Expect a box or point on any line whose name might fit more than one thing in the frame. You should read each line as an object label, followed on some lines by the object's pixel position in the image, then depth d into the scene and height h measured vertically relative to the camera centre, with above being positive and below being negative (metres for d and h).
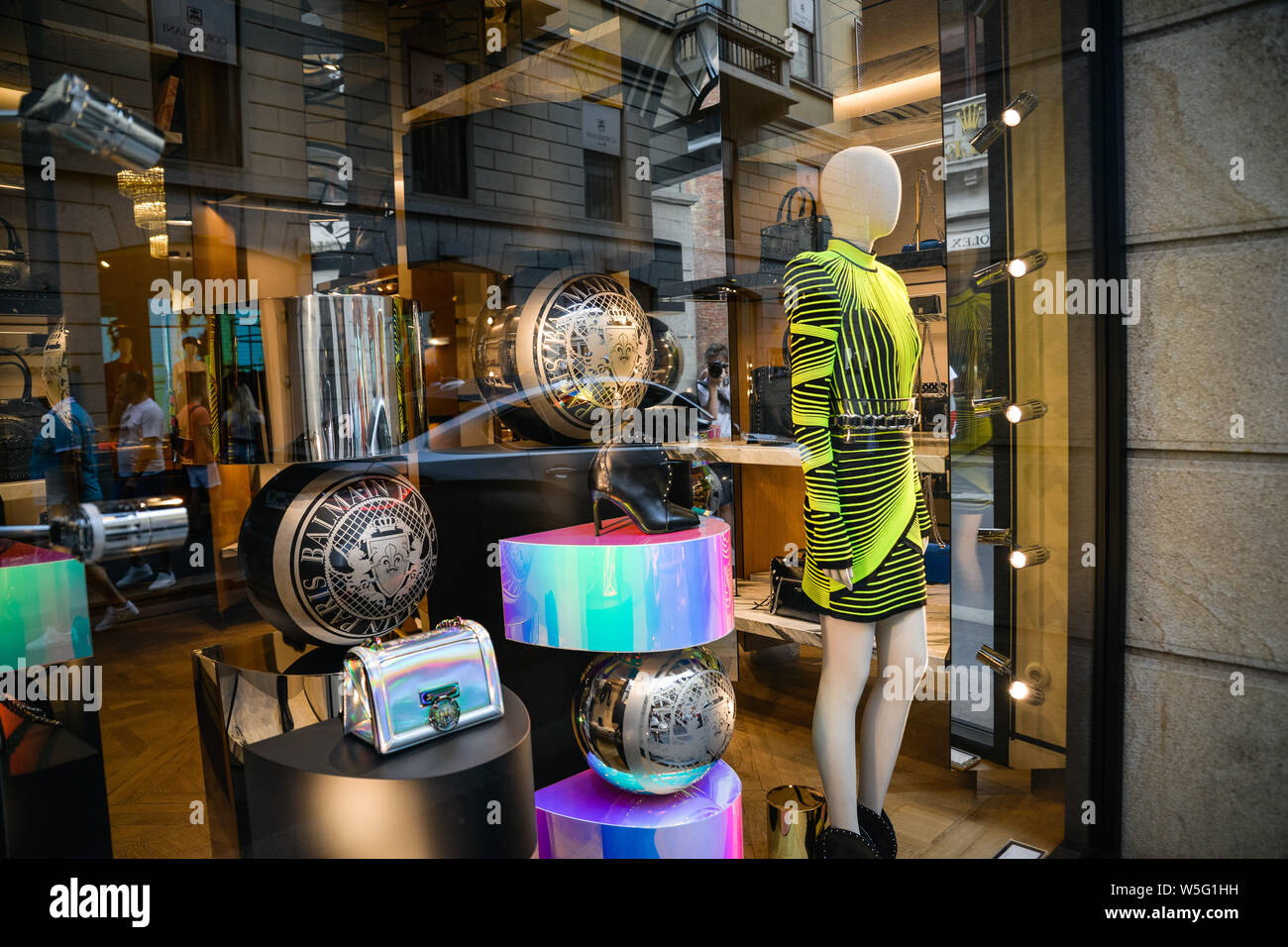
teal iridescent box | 1.14 -0.27
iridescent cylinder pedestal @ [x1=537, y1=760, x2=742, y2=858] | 1.34 -0.76
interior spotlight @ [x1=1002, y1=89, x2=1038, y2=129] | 1.46 +0.61
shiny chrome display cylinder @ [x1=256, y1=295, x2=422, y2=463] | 1.11 +0.09
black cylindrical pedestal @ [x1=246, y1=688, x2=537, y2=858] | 1.01 -0.53
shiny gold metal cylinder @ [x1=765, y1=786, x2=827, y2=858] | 1.41 -0.81
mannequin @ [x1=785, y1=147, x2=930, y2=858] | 1.36 -0.12
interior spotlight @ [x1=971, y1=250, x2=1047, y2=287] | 1.46 +0.29
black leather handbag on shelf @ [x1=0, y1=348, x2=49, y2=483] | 1.24 +0.03
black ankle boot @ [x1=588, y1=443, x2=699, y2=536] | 1.42 -0.12
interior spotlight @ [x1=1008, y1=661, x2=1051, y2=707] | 1.56 -0.60
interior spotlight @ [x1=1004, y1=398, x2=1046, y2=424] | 1.53 +0.00
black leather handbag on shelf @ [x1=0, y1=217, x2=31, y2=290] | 1.26 +0.32
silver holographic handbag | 1.08 -0.40
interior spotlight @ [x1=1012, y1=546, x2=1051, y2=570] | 1.57 -0.32
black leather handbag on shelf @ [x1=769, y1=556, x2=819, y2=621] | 1.73 -0.43
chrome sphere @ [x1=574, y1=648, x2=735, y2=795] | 1.31 -0.54
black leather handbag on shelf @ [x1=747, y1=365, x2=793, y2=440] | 1.53 +0.04
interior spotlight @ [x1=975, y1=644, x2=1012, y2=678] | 1.57 -0.54
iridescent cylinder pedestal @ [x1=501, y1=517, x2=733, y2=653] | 1.33 -0.31
